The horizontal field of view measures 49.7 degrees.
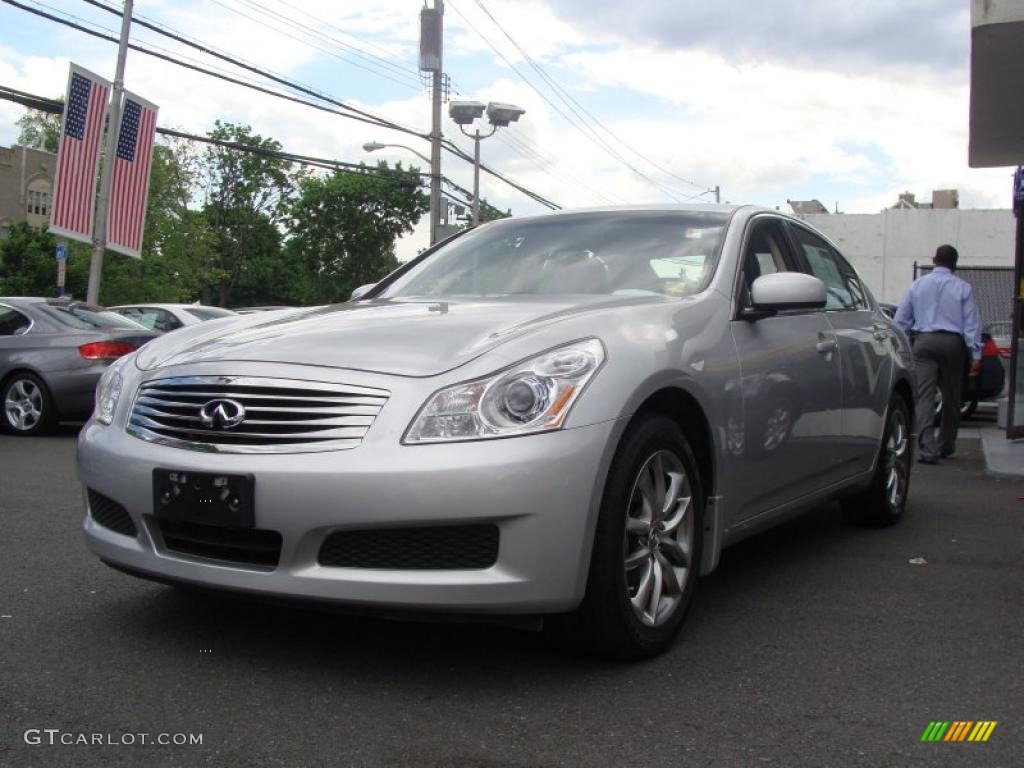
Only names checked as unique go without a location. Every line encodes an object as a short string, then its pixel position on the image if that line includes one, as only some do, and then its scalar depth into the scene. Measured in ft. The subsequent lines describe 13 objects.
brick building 212.43
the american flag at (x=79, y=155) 63.67
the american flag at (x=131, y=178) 70.23
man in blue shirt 28.63
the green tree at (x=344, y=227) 214.07
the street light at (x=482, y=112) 93.61
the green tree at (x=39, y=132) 247.09
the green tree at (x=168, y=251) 131.75
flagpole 67.72
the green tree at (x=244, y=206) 207.00
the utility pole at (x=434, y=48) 87.30
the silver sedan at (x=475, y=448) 9.82
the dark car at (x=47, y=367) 33.58
